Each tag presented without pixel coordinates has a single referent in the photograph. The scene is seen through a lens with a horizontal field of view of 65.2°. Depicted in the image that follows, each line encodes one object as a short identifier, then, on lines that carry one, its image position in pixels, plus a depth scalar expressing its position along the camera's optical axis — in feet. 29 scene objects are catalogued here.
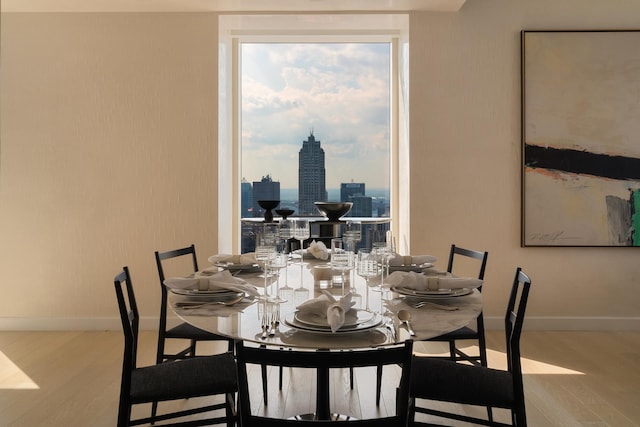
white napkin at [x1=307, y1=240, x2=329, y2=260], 9.32
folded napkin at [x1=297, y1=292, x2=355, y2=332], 4.95
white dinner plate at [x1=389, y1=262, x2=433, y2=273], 8.13
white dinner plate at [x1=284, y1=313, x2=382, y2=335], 4.87
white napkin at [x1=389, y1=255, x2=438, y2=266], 8.37
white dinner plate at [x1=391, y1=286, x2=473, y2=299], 6.28
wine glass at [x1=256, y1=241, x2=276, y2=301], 6.27
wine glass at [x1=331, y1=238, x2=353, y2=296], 6.56
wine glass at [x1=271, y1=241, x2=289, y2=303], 6.22
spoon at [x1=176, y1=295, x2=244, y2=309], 6.10
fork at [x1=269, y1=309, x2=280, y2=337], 5.00
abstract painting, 13.73
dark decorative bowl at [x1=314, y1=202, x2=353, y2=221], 12.82
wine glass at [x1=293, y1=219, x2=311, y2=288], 9.23
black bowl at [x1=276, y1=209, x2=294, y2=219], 14.80
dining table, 4.85
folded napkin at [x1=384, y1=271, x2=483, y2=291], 6.49
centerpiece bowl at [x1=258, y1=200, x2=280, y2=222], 14.61
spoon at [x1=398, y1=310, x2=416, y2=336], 5.23
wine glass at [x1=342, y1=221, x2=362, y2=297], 7.31
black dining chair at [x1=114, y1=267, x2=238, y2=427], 6.12
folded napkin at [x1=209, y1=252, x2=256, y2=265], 8.48
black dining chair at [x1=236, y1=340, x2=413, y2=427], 3.66
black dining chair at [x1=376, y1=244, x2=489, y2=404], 8.24
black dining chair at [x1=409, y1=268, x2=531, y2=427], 5.99
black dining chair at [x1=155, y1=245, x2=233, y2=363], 8.42
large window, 15.88
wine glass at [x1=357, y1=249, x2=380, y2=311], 6.32
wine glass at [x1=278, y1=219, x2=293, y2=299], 8.89
